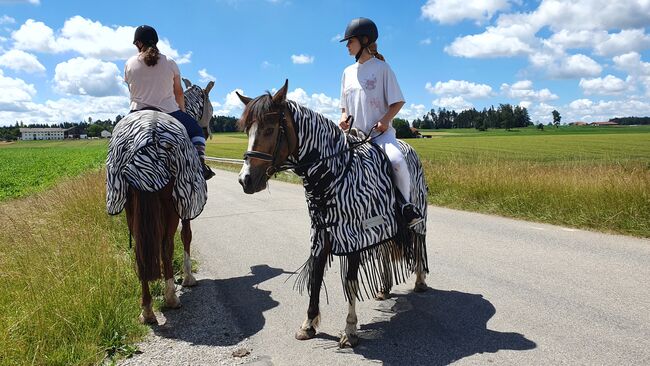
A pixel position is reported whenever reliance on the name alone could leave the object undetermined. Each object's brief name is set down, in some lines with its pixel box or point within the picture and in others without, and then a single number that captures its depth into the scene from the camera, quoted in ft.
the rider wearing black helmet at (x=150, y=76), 15.64
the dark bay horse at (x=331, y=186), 11.07
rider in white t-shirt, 12.99
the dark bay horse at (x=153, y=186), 13.04
